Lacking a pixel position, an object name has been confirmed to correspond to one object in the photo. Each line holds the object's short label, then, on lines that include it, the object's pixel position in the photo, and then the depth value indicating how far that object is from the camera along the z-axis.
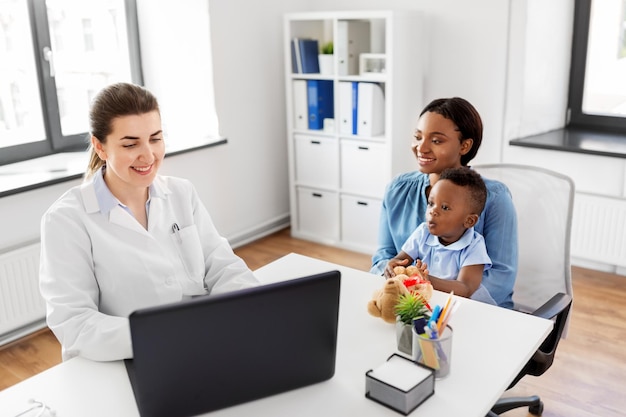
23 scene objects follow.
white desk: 1.19
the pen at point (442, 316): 1.27
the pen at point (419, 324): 1.29
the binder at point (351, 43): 3.76
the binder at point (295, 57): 3.94
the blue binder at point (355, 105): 3.77
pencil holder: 1.26
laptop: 1.04
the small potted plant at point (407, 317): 1.34
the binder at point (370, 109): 3.71
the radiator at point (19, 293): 2.82
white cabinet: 3.69
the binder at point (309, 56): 3.93
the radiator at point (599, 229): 3.40
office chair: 1.95
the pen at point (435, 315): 1.28
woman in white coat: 1.39
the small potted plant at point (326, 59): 3.87
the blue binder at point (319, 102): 3.96
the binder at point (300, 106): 4.00
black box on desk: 1.17
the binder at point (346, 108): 3.80
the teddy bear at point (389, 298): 1.48
